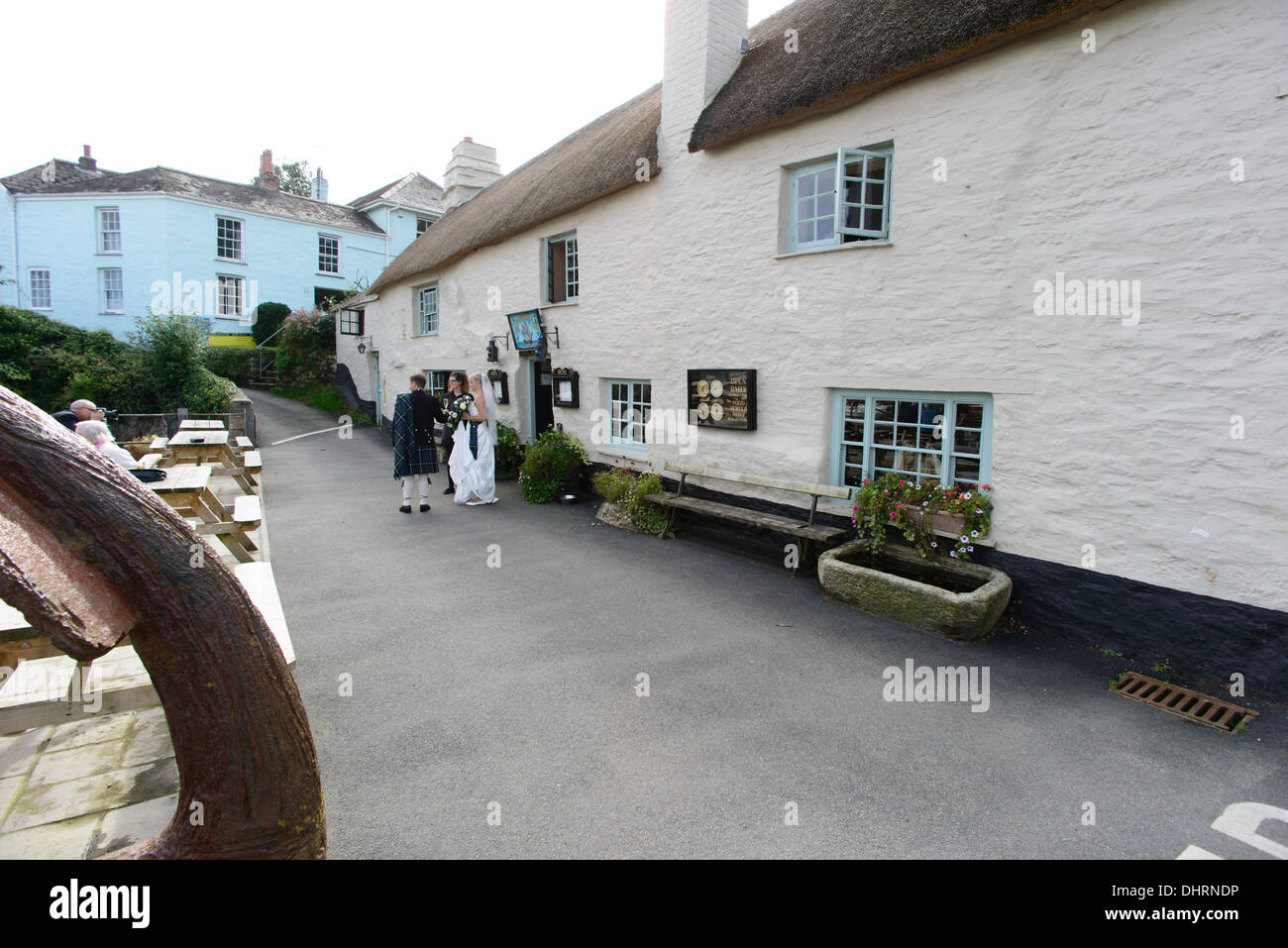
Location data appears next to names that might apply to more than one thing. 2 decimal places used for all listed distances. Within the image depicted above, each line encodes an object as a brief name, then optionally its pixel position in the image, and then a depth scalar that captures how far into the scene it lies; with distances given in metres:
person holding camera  8.13
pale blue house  24.83
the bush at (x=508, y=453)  12.23
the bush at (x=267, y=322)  26.55
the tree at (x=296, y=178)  43.44
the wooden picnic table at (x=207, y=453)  9.38
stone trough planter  5.20
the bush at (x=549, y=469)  10.37
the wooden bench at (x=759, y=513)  6.70
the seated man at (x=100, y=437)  6.22
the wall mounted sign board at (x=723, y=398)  7.79
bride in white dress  10.23
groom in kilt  9.43
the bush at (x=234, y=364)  24.42
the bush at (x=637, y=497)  8.66
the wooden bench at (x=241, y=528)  6.16
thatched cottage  4.45
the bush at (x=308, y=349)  24.20
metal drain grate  4.18
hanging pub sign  11.35
